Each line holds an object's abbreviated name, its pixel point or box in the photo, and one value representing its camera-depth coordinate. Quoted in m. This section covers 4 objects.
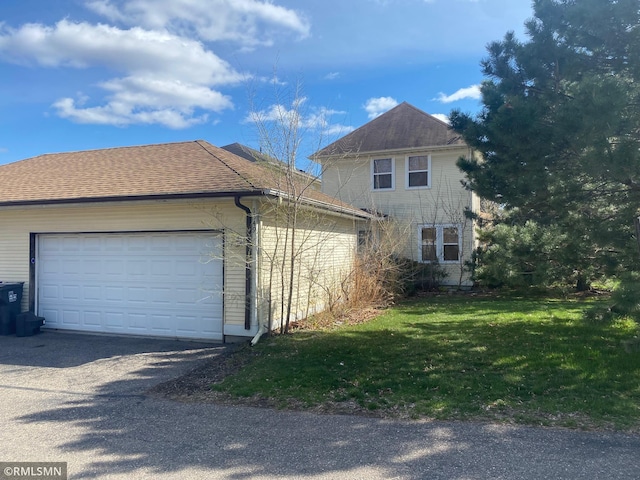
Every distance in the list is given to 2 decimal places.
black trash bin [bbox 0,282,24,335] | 9.85
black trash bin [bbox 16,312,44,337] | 9.65
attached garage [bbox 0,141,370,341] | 8.77
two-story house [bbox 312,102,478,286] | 16.56
